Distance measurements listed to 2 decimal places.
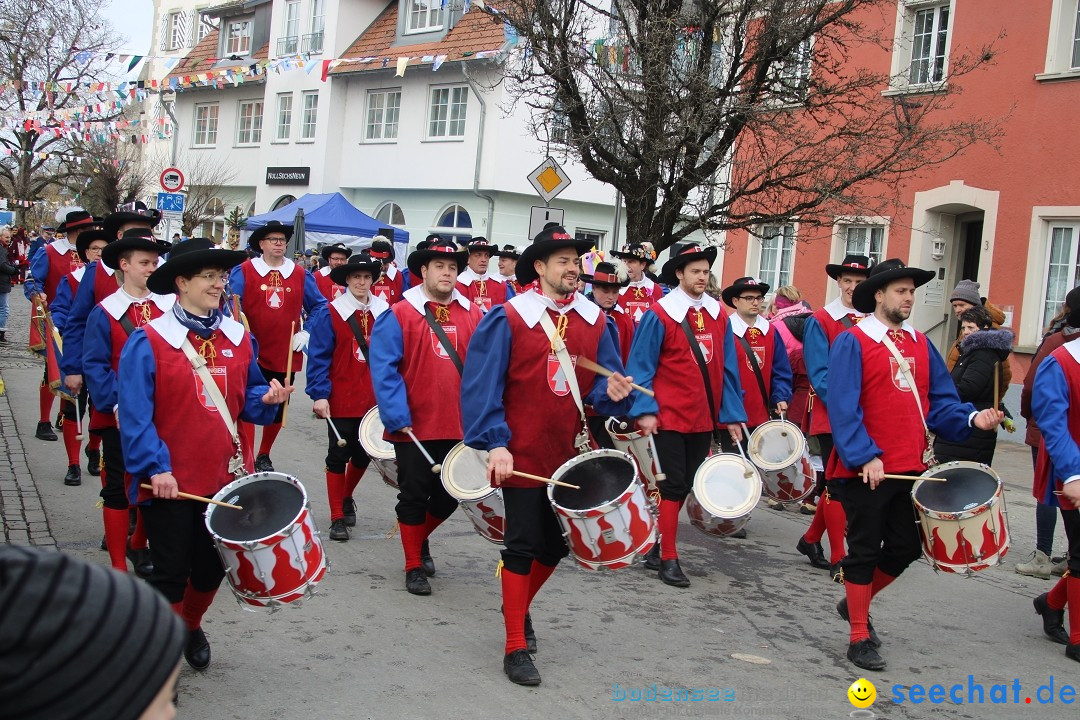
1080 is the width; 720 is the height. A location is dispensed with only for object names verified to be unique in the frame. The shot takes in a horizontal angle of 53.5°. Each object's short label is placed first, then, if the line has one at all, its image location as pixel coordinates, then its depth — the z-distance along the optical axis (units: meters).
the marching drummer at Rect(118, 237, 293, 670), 4.50
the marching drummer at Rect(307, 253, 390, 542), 7.81
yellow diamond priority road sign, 14.64
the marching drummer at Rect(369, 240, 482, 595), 6.38
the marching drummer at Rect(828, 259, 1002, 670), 5.52
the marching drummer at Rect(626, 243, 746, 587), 6.89
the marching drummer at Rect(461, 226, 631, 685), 5.07
